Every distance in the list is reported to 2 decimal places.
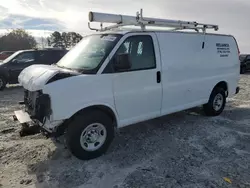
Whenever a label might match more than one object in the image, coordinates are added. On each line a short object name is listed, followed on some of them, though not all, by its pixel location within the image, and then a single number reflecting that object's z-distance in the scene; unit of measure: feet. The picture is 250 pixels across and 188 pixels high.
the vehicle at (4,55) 62.47
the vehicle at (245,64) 46.32
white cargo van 9.32
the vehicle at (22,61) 26.76
